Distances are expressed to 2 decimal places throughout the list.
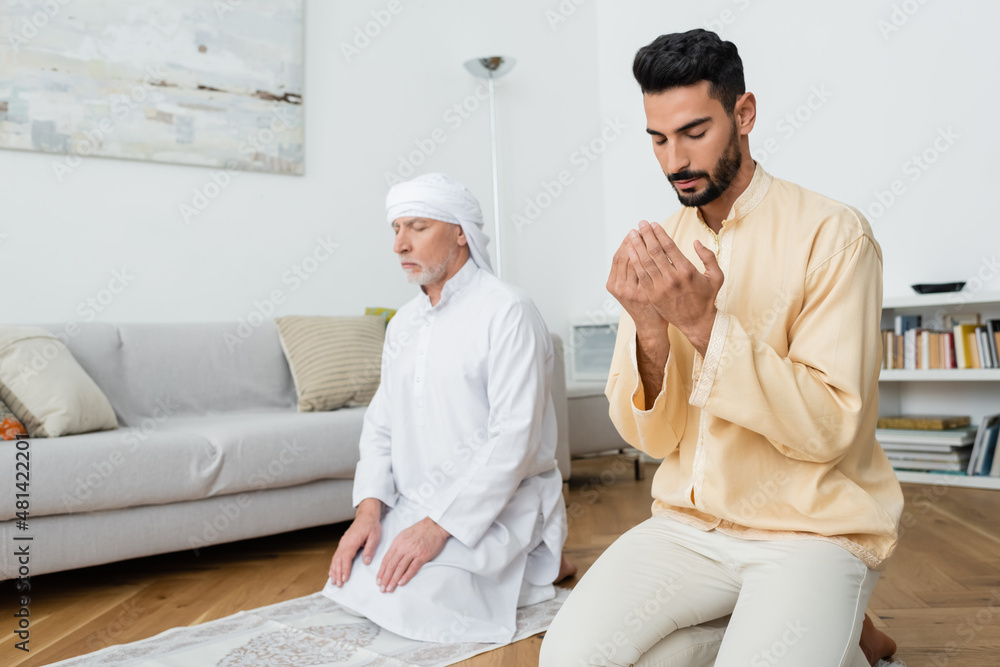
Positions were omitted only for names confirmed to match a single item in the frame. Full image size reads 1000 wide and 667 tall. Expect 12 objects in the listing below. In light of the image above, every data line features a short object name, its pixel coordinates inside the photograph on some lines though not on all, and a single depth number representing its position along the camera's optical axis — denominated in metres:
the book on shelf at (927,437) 3.76
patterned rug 1.83
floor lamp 4.55
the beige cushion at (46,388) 2.45
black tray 3.85
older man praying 1.99
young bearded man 1.13
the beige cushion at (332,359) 3.21
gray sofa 2.27
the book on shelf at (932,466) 3.76
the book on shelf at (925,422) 3.83
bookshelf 3.72
